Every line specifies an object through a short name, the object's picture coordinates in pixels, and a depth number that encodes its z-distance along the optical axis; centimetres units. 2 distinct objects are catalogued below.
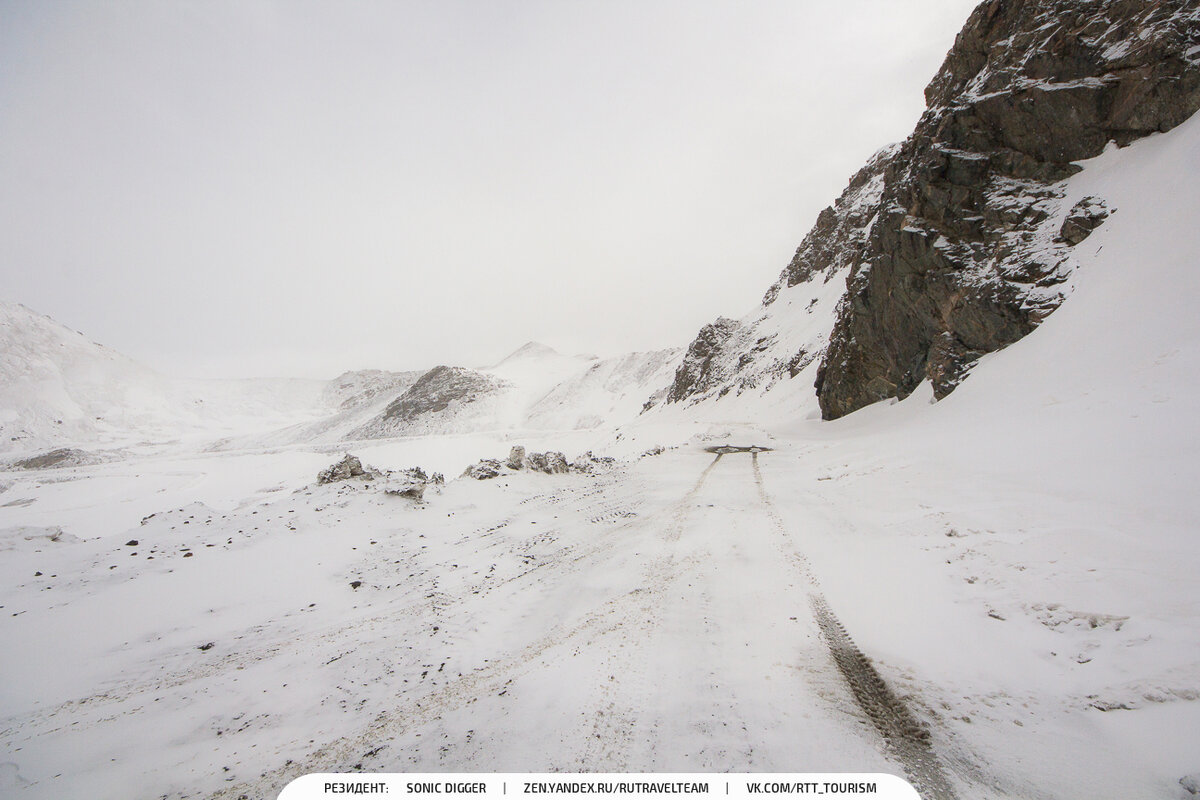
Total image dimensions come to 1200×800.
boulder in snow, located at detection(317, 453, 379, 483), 1190
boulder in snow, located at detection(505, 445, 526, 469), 1446
